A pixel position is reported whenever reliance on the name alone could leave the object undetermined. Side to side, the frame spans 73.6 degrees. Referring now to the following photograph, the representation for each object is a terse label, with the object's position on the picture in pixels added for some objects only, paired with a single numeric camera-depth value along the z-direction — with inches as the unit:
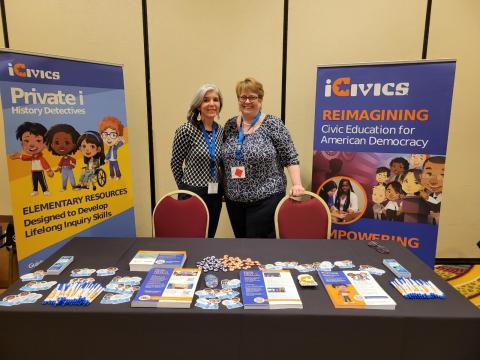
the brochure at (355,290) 45.3
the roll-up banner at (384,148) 95.3
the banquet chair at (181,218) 85.7
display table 42.9
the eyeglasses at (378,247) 65.4
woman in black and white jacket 91.7
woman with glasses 87.9
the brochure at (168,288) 45.7
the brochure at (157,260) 57.4
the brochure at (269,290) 45.4
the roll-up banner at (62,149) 88.4
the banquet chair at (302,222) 83.1
